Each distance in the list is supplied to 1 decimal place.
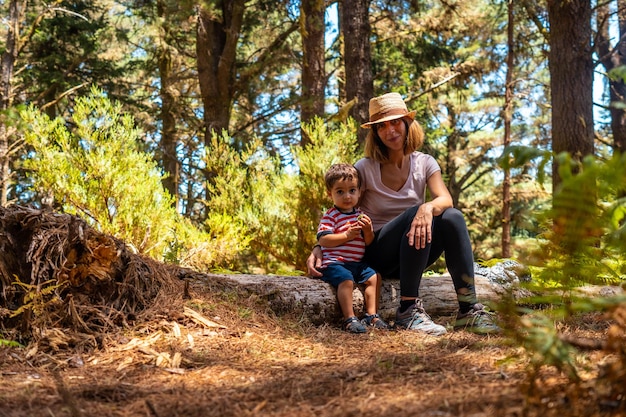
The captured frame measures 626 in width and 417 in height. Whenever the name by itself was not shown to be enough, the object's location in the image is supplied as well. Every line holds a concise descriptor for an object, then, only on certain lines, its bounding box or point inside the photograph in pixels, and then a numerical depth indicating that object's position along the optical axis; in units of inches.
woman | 141.6
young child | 147.9
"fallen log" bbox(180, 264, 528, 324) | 147.8
